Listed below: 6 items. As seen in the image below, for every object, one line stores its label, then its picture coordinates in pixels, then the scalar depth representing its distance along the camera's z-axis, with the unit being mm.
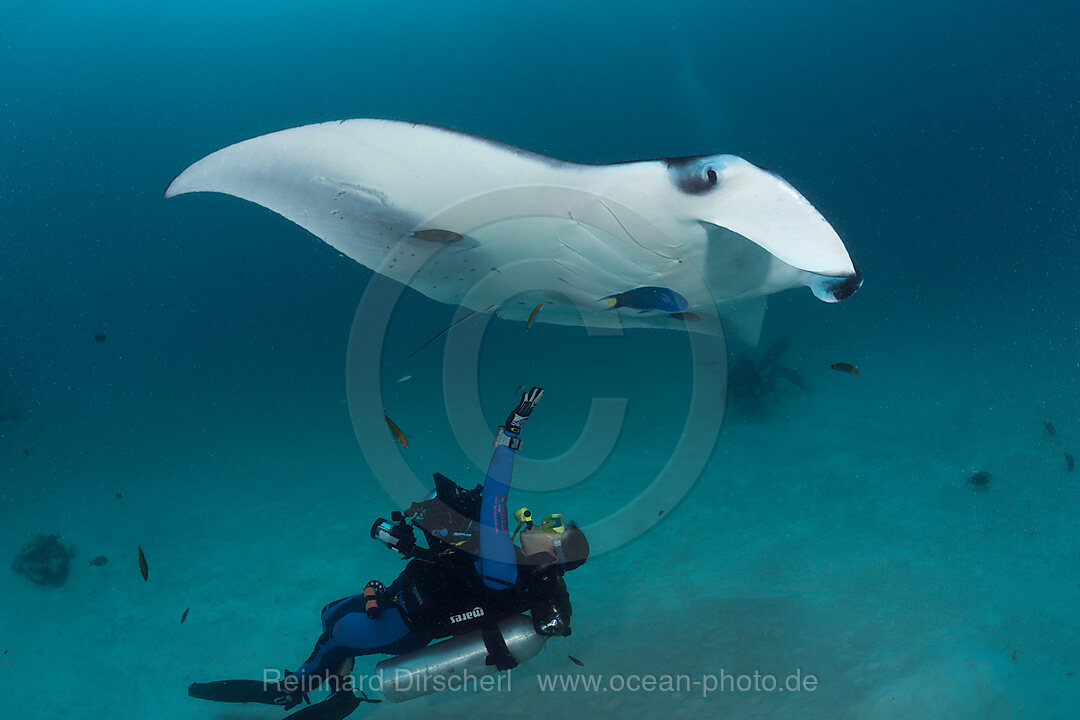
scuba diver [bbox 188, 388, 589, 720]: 2740
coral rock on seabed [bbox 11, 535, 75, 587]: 7555
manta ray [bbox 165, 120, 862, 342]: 1824
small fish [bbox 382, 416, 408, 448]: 3633
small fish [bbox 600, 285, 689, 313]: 2852
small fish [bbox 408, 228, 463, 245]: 2455
